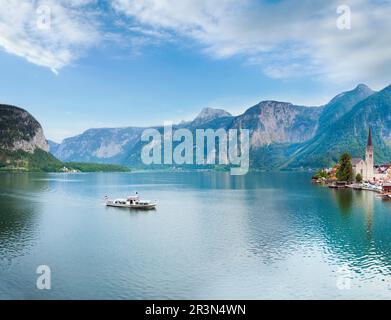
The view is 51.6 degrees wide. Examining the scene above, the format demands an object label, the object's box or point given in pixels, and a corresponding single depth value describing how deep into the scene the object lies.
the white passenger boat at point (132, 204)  102.12
